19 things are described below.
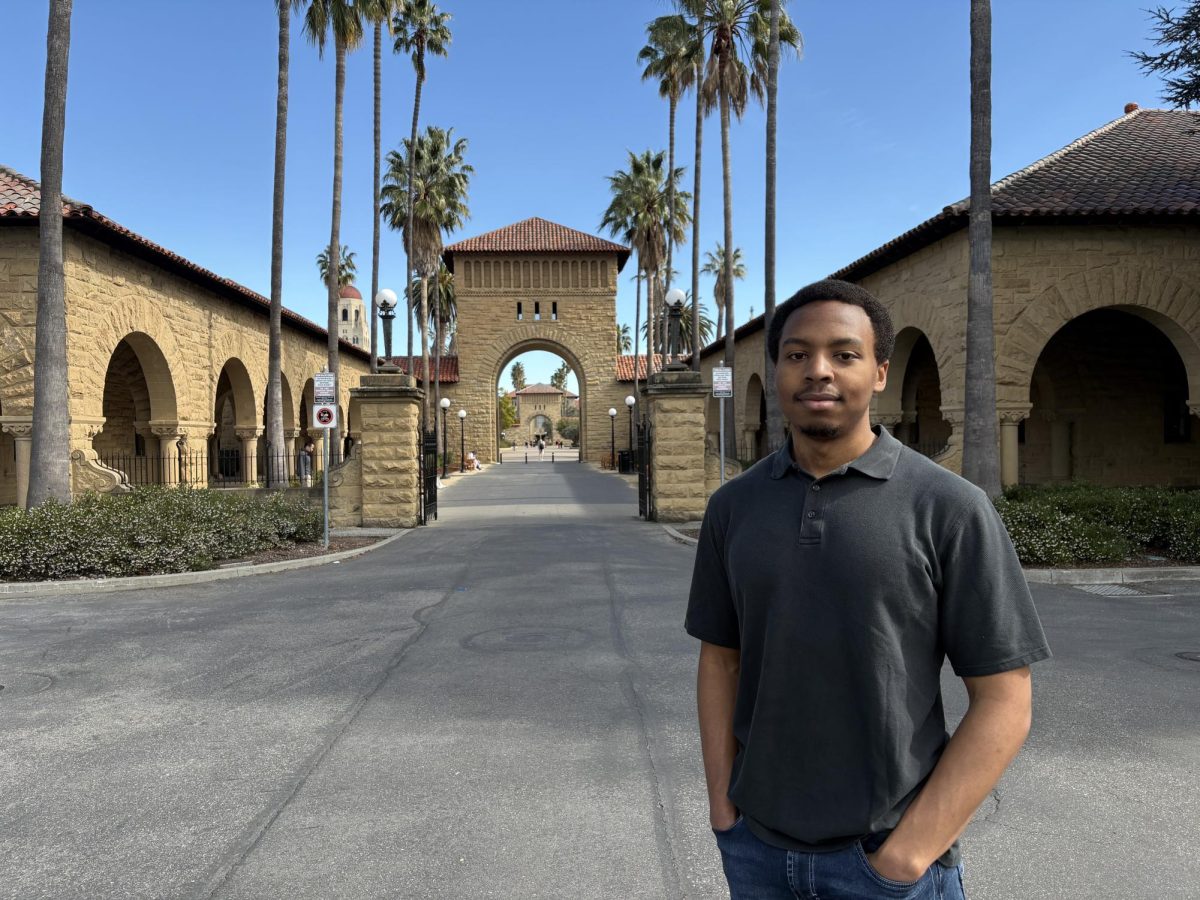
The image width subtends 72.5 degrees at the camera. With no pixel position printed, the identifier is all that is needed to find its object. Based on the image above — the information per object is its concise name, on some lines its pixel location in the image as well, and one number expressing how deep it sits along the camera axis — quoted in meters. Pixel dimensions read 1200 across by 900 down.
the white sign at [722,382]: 14.70
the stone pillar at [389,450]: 16.55
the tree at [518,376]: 157.12
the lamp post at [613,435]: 44.03
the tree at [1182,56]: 13.49
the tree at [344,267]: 68.31
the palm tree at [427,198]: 38.09
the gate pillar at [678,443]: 16.91
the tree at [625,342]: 108.20
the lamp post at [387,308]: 15.39
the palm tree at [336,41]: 21.08
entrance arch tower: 50.41
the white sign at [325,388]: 13.45
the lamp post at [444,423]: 37.73
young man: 1.49
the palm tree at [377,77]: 21.88
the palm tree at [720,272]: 67.56
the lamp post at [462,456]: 43.81
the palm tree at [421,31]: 29.74
